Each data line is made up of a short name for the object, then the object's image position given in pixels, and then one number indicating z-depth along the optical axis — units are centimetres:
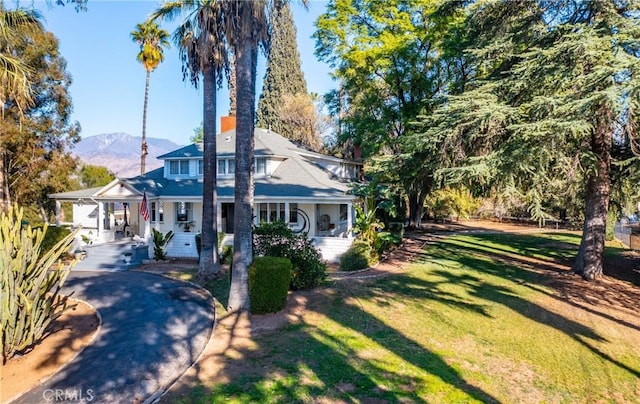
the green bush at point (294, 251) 1168
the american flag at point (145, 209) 1739
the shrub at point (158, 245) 1720
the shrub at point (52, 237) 1730
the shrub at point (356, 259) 1520
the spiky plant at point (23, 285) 646
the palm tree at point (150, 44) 2703
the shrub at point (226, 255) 1612
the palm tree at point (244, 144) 983
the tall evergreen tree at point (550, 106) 1036
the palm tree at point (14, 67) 655
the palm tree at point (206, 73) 1269
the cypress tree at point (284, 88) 4319
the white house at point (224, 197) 1881
